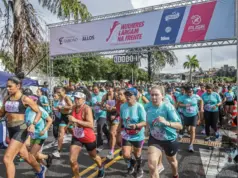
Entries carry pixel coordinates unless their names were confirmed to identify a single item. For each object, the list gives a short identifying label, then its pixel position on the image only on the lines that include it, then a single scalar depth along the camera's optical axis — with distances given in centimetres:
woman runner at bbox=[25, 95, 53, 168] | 483
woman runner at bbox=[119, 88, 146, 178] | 477
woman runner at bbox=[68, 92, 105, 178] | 426
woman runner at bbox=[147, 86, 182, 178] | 394
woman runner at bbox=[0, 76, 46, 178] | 423
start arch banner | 934
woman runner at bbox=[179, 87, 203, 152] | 705
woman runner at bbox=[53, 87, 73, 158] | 633
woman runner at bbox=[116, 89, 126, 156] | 592
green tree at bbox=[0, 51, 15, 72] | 1027
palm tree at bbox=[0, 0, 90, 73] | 988
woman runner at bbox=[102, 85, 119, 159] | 626
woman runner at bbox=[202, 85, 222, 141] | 794
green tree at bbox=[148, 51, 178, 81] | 2770
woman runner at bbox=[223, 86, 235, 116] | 1109
